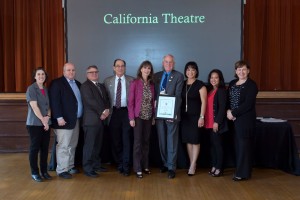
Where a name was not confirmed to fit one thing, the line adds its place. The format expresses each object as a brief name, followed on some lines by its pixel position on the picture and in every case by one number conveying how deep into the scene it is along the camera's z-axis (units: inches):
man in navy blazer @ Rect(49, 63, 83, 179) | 163.6
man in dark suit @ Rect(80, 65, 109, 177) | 166.6
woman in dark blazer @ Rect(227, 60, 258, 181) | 159.9
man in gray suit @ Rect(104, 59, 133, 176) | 174.1
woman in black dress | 169.0
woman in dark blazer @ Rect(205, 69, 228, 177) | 166.9
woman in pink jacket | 167.6
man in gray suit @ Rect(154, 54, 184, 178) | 168.9
